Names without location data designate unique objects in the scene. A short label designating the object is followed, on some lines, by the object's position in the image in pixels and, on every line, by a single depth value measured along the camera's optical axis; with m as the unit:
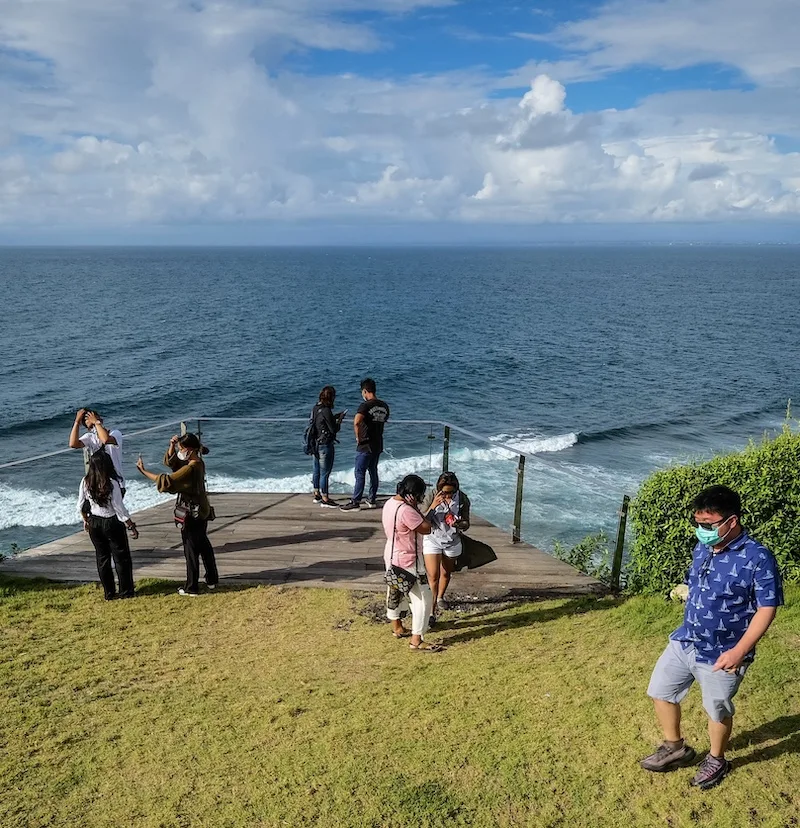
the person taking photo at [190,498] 7.95
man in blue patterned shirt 4.55
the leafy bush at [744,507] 7.17
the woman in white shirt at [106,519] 7.73
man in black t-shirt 10.76
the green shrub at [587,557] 9.22
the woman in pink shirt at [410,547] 6.76
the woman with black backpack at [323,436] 11.08
